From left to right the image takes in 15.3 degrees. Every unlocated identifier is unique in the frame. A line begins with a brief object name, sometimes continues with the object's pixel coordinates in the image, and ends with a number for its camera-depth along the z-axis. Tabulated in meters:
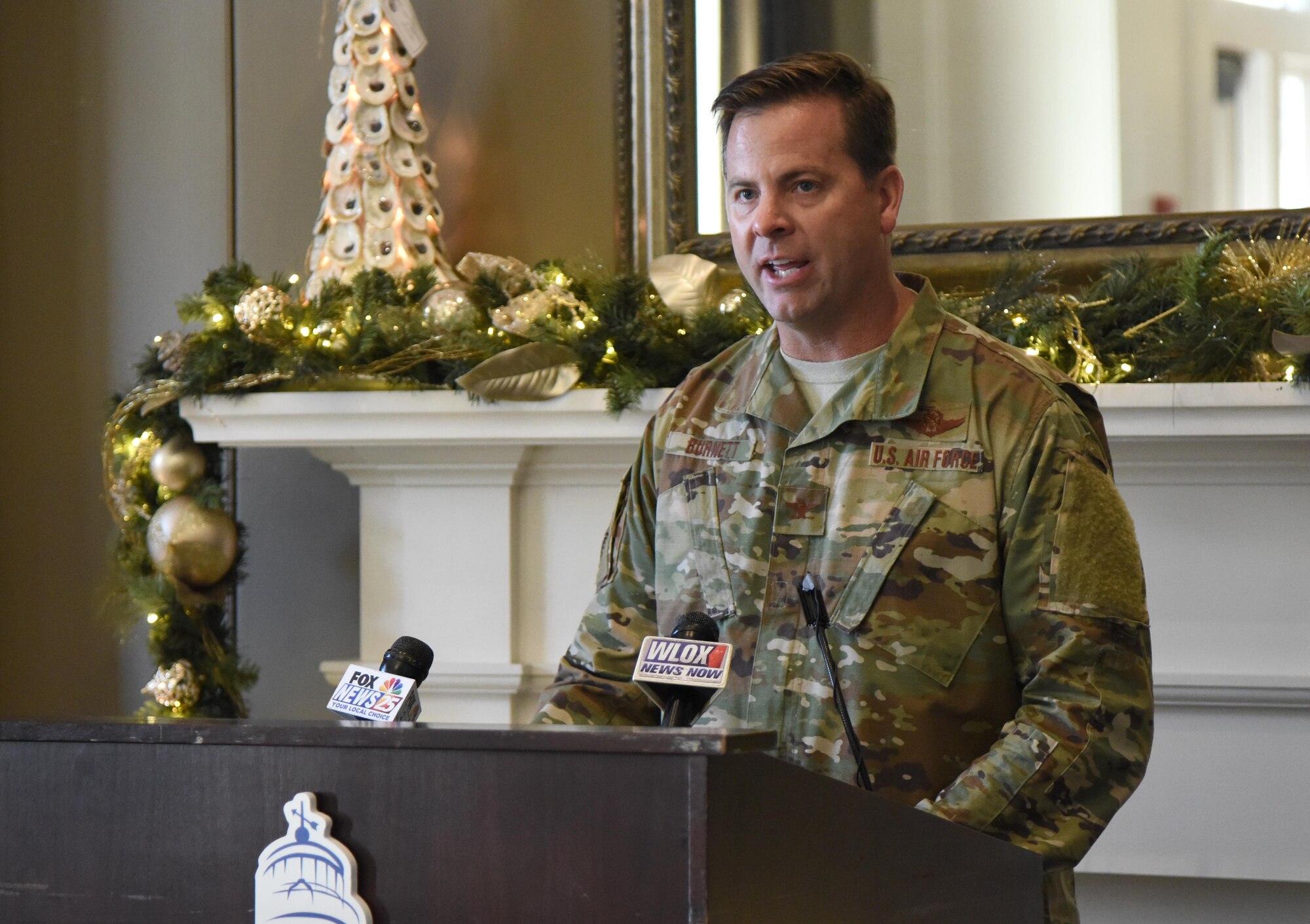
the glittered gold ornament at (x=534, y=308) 5.80
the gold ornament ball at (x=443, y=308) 5.81
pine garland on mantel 5.65
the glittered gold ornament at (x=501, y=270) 5.90
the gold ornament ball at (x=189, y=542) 5.91
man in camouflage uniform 5.06
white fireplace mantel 5.71
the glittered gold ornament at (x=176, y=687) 5.94
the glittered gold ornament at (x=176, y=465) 5.97
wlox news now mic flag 4.74
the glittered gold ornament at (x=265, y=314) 5.84
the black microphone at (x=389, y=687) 4.74
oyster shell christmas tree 5.93
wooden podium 3.80
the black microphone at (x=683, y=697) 4.77
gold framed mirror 5.82
